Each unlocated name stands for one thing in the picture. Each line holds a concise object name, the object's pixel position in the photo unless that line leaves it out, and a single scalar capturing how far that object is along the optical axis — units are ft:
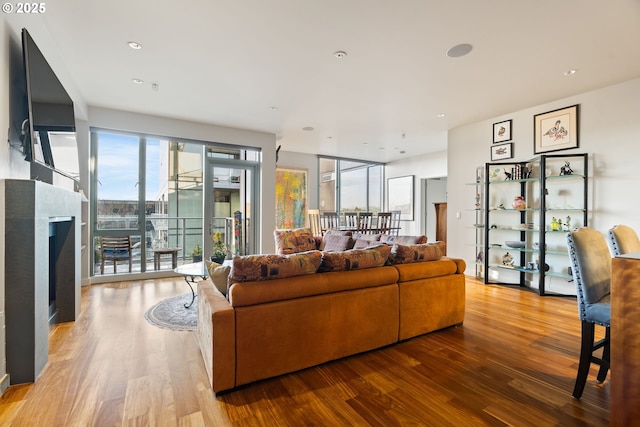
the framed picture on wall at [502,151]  15.87
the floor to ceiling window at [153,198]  16.34
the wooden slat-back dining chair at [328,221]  22.04
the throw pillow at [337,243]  14.89
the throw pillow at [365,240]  14.08
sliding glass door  18.71
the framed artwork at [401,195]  27.61
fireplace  6.59
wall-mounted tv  7.47
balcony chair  16.26
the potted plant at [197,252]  13.98
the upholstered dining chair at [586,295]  5.94
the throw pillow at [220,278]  7.13
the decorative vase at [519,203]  15.19
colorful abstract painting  24.26
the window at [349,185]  27.40
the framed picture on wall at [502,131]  15.92
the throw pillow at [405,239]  11.86
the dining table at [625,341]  4.83
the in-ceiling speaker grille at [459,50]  9.50
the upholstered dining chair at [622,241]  6.39
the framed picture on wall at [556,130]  13.60
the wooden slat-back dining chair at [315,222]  22.52
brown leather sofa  6.26
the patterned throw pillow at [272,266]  6.54
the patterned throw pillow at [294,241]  15.97
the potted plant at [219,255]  12.49
